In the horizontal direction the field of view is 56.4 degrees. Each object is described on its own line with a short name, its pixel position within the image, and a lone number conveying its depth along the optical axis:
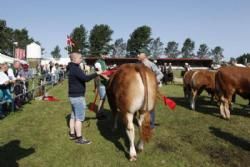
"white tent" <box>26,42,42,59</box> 34.06
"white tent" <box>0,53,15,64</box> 23.31
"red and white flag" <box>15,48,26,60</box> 24.31
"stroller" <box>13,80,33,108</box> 8.50
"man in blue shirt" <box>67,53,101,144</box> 4.90
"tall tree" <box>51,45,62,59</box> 121.55
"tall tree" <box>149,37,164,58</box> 128.71
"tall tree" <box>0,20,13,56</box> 62.86
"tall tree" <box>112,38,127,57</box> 126.32
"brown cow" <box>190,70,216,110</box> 8.63
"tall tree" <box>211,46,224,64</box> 132.04
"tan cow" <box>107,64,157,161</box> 4.28
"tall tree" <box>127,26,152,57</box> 73.80
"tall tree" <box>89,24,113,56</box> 70.47
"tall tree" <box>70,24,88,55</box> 70.30
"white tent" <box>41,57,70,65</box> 41.88
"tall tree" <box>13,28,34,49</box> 76.17
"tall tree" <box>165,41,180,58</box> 130.68
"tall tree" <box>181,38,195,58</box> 115.89
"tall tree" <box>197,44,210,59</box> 130.16
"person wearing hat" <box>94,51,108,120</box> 6.71
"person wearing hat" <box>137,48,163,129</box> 5.68
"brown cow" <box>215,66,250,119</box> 6.98
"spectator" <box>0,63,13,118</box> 7.03
